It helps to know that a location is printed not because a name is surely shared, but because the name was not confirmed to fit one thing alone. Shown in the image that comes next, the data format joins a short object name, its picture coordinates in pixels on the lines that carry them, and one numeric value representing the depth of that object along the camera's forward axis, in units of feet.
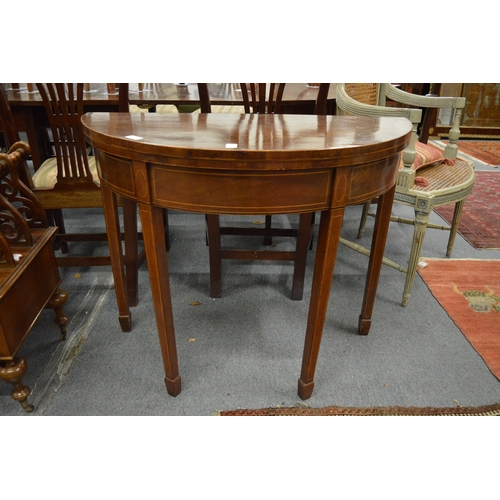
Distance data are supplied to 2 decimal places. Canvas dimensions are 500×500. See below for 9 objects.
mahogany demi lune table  3.53
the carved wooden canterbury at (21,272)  4.52
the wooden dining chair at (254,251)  6.30
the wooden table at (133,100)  7.91
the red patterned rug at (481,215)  9.09
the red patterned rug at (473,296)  6.02
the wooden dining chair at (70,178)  6.04
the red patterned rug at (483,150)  15.18
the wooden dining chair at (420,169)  6.16
